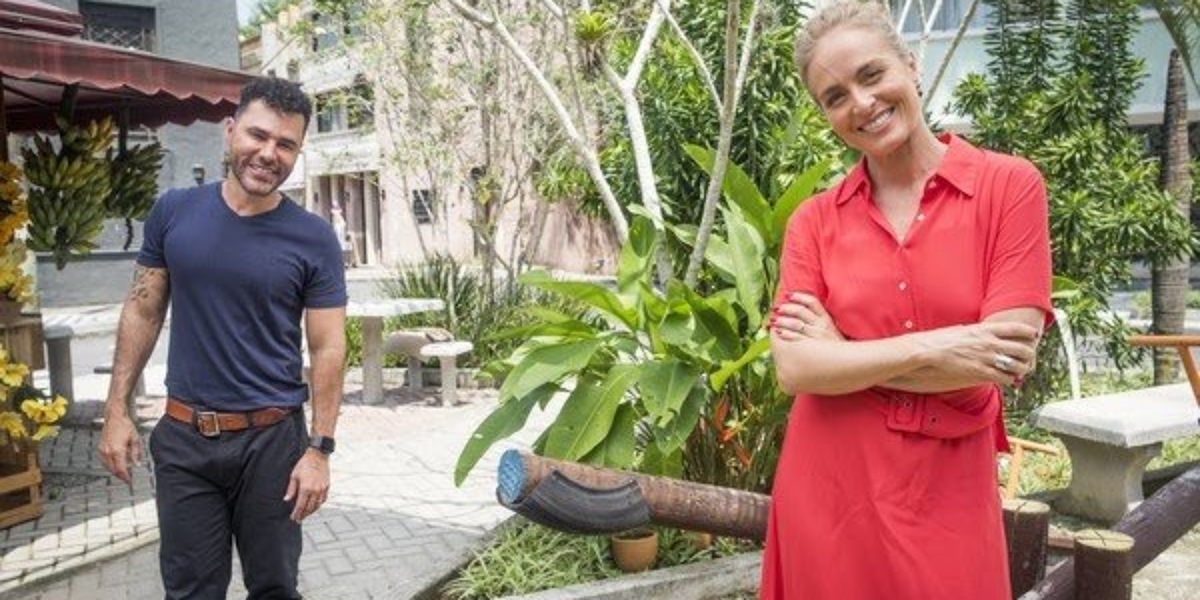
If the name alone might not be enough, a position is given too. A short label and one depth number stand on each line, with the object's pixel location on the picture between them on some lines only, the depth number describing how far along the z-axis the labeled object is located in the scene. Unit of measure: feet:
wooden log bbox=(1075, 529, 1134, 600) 8.60
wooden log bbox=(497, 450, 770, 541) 7.64
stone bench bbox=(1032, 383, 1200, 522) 16.92
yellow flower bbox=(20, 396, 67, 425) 16.95
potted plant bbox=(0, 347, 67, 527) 16.92
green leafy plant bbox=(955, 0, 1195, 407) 24.82
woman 5.99
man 9.67
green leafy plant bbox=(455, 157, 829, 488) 13.71
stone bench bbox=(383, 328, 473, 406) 30.40
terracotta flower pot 14.08
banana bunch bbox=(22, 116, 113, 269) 18.34
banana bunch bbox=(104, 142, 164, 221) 19.89
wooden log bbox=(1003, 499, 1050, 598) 9.74
